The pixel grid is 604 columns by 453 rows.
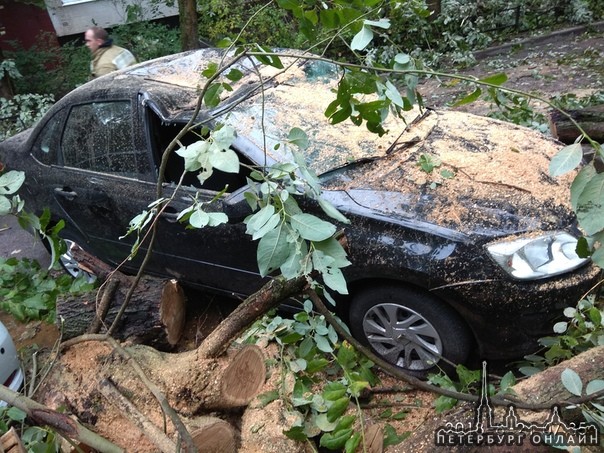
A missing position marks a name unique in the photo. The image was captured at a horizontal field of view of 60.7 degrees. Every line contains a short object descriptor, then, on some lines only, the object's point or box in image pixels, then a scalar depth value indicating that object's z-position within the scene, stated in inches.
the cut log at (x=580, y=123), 154.8
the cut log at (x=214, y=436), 85.3
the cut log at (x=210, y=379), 95.7
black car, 104.0
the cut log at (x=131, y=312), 112.9
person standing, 207.0
